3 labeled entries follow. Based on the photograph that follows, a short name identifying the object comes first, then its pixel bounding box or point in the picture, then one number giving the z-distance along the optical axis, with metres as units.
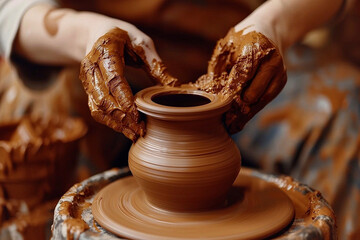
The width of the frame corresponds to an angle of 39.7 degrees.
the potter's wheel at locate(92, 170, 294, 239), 1.18
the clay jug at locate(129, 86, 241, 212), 1.22
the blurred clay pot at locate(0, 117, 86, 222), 2.11
